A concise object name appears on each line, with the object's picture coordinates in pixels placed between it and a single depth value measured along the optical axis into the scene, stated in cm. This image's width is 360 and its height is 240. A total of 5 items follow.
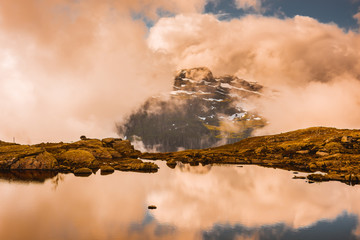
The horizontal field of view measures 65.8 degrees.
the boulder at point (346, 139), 18176
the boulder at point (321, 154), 16538
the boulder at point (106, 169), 12322
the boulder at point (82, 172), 11712
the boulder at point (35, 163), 12144
